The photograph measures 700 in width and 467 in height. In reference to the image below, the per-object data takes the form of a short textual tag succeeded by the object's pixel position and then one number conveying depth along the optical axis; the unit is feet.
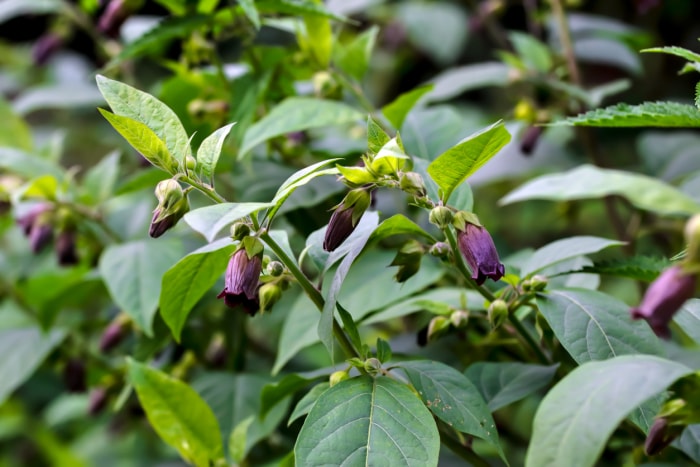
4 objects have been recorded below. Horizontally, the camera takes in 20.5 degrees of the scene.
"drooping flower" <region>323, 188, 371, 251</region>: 2.34
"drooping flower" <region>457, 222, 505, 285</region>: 2.34
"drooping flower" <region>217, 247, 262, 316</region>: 2.32
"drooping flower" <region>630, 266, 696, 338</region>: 2.14
